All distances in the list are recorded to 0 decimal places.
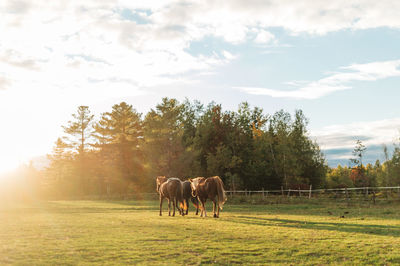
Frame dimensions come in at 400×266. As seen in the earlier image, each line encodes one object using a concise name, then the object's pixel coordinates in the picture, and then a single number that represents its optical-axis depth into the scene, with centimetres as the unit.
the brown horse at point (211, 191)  2014
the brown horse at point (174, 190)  2236
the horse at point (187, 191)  2381
